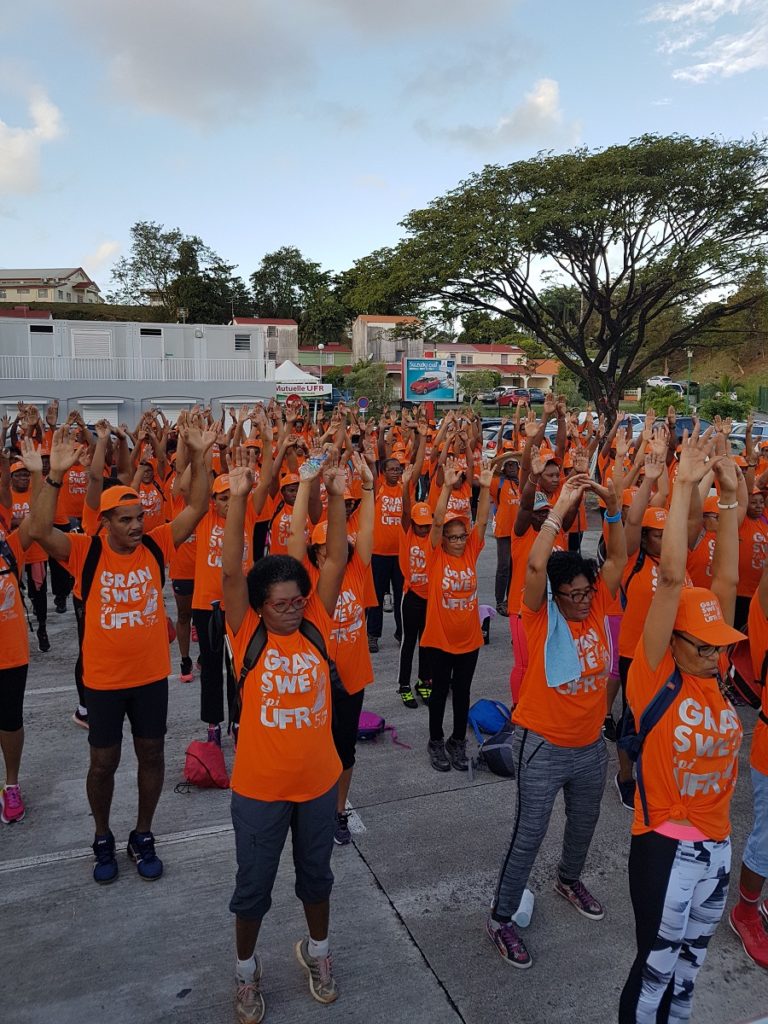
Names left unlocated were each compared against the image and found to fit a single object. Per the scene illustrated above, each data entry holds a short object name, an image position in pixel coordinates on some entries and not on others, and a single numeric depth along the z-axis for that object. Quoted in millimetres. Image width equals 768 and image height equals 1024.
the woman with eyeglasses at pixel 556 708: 3105
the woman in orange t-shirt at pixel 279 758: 2777
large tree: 17453
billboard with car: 32344
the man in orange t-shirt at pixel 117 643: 3619
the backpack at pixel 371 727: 5195
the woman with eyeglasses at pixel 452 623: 4637
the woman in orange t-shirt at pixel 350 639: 3775
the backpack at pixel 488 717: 5066
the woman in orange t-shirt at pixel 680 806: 2473
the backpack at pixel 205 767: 4512
